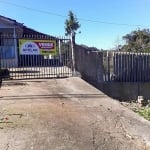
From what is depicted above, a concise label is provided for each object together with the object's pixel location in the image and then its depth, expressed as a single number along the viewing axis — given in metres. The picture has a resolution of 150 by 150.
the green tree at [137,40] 19.08
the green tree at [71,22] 29.31
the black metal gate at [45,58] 7.15
